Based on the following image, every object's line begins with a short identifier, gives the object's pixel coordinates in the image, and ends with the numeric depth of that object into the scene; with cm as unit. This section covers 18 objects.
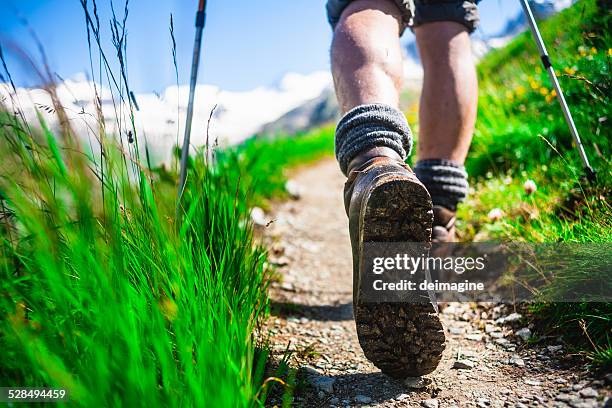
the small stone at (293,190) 542
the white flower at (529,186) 225
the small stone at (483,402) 137
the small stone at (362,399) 143
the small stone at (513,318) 187
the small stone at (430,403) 139
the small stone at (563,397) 129
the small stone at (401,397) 144
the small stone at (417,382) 148
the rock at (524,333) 173
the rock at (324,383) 150
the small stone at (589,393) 124
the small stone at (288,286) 264
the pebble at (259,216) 399
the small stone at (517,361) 158
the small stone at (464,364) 161
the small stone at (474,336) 186
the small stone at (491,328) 190
